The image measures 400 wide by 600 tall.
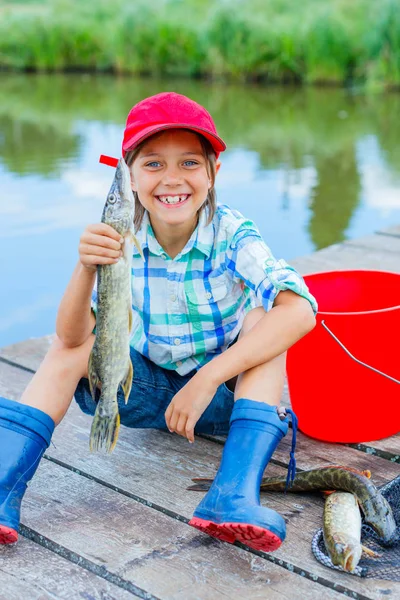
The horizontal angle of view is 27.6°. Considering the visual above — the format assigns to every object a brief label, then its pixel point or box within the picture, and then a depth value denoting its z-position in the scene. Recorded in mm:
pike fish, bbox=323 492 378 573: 1773
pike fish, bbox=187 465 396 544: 1929
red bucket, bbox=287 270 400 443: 2285
